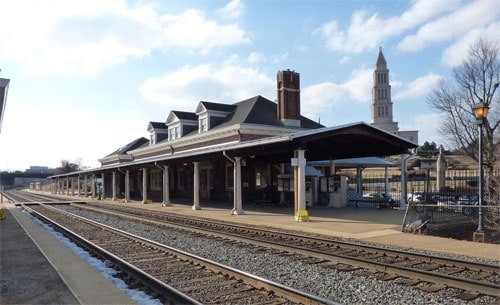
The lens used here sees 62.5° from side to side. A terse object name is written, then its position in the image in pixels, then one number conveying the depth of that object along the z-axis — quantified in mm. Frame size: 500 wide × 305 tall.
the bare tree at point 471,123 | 32625
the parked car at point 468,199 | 21003
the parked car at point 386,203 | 23438
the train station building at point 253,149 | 18344
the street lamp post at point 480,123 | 12336
